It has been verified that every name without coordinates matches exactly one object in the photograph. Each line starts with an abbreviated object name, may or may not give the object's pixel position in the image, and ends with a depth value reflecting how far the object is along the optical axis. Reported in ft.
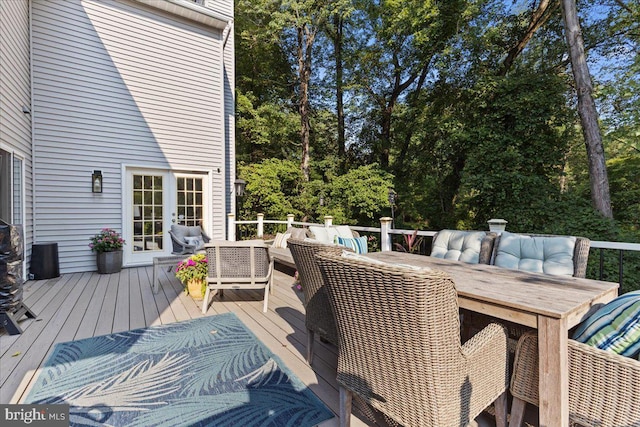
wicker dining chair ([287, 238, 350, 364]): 6.27
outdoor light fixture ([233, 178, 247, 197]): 24.03
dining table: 4.16
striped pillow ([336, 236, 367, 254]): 13.78
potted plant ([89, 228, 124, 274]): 16.99
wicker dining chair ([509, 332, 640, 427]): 3.76
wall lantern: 17.72
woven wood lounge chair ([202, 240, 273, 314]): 10.71
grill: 8.81
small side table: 13.65
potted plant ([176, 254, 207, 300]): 11.98
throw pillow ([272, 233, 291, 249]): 17.44
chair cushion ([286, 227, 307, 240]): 15.38
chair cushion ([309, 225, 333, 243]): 14.07
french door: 19.03
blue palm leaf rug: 5.54
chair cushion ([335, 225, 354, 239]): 14.93
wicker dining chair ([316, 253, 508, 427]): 3.64
